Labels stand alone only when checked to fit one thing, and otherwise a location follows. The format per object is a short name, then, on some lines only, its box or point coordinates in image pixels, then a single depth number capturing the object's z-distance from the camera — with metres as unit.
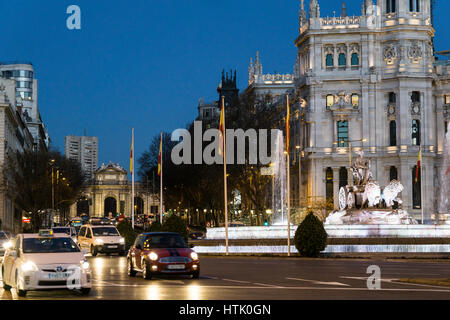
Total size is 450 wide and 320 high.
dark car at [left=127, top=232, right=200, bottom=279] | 25.69
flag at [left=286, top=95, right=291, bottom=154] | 45.53
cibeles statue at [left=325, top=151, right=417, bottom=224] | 56.09
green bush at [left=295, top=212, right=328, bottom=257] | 40.72
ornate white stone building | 93.19
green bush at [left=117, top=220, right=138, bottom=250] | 52.78
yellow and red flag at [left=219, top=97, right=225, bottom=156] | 46.12
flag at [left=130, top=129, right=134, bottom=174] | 58.47
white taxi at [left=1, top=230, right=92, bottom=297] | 19.91
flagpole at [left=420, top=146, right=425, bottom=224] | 91.28
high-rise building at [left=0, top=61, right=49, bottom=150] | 170.29
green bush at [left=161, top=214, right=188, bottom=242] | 47.91
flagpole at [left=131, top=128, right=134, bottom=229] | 58.22
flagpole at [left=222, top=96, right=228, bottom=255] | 45.66
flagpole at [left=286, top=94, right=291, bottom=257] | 43.33
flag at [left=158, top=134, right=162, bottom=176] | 57.54
